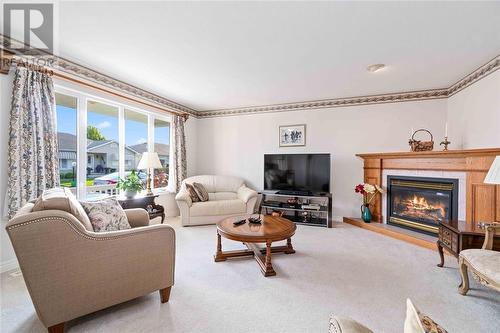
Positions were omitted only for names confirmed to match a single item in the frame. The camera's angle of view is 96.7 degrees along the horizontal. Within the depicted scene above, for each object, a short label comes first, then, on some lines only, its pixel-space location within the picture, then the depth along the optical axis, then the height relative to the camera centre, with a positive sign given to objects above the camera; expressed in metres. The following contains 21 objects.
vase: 4.12 -0.91
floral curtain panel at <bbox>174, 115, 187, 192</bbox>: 4.88 +0.30
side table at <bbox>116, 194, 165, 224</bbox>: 3.39 -0.65
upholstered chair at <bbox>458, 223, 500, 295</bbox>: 1.68 -0.79
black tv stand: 4.27 -0.85
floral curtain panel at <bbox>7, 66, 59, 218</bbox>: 2.43 +0.26
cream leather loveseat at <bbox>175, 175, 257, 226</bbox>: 4.14 -0.76
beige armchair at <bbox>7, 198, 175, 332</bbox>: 1.39 -0.71
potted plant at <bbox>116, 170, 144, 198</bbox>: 3.50 -0.36
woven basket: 3.48 +0.32
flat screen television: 4.42 -0.17
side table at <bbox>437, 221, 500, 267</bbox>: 2.18 -0.72
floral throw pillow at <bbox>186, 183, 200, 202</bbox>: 4.34 -0.59
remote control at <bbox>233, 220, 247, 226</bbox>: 2.77 -0.74
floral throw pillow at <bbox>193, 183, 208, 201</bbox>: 4.41 -0.56
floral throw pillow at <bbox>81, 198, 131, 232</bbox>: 1.87 -0.47
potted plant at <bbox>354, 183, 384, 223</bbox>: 4.07 -0.55
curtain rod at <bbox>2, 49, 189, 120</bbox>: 2.51 +1.13
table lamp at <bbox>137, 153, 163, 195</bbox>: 3.73 +0.02
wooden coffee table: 2.37 -0.77
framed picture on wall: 4.88 +0.65
